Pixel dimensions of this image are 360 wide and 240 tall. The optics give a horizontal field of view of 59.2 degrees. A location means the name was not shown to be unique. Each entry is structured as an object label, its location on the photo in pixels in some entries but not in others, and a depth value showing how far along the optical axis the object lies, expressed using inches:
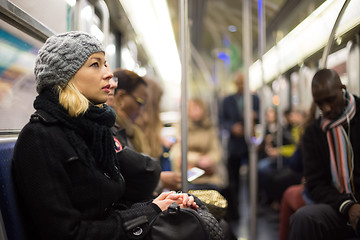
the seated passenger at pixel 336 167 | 72.3
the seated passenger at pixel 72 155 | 44.9
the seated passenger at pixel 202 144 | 155.5
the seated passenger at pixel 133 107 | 84.5
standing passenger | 188.7
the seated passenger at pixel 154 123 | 114.5
